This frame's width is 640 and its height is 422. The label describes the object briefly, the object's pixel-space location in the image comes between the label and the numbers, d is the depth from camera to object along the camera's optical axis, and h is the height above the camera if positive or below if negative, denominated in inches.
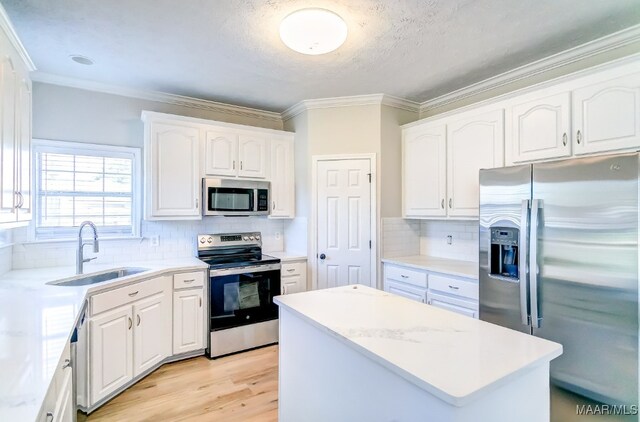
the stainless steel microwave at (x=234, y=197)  136.8 +6.6
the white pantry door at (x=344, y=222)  142.6 -3.9
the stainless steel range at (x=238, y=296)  128.1 -32.6
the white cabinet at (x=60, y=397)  39.7 -25.1
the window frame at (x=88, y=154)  118.3 +17.6
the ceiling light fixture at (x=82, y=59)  106.3 +48.9
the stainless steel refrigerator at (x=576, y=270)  72.7 -13.4
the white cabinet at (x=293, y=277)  143.4 -27.4
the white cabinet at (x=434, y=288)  109.4 -26.7
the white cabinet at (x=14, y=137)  67.6 +17.1
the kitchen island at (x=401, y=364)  40.6 -20.0
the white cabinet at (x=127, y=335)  93.0 -37.5
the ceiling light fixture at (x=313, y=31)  80.3 +44.2
